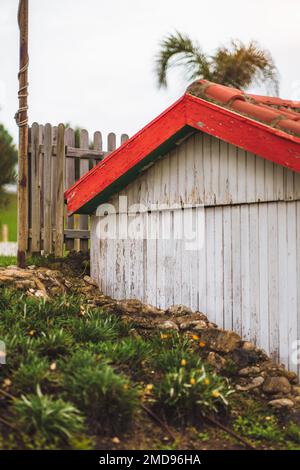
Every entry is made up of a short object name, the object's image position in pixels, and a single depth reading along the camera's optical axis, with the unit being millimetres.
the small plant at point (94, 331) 6016
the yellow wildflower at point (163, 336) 6324
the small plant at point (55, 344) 5566
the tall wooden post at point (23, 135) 8812
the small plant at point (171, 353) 5551
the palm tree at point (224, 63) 12523
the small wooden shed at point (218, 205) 6109
